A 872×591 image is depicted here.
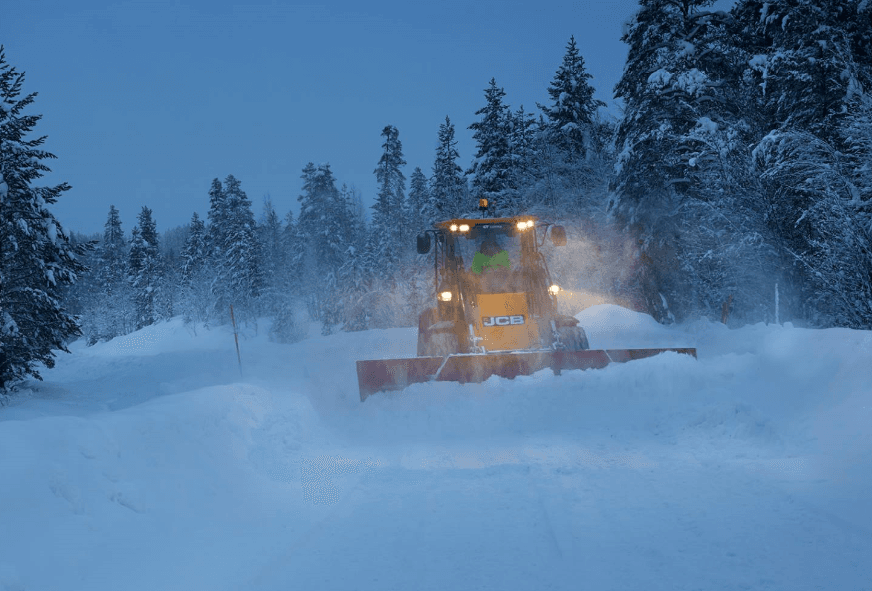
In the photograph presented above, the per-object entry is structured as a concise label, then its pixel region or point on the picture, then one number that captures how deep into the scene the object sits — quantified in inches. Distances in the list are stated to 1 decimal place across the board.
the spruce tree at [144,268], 2262.6
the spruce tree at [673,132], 791.1
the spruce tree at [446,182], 1530.5
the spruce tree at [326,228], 1929.1
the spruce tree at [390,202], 1902.1
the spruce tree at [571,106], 1296.8
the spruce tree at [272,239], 2803.2
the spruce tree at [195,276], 2113.7
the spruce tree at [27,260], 500.1
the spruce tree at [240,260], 1914.4
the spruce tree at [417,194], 2164.5
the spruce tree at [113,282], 2600.9
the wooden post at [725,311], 750.3
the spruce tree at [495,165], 1195.3
